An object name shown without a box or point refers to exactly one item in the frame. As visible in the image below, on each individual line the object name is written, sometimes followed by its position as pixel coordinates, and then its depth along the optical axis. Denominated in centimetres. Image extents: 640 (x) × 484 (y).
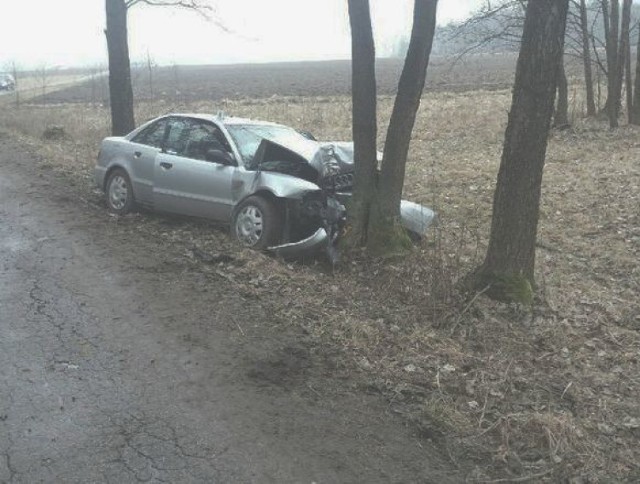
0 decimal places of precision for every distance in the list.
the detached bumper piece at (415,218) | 831
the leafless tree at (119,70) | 1342
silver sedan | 782
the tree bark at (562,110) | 1880
